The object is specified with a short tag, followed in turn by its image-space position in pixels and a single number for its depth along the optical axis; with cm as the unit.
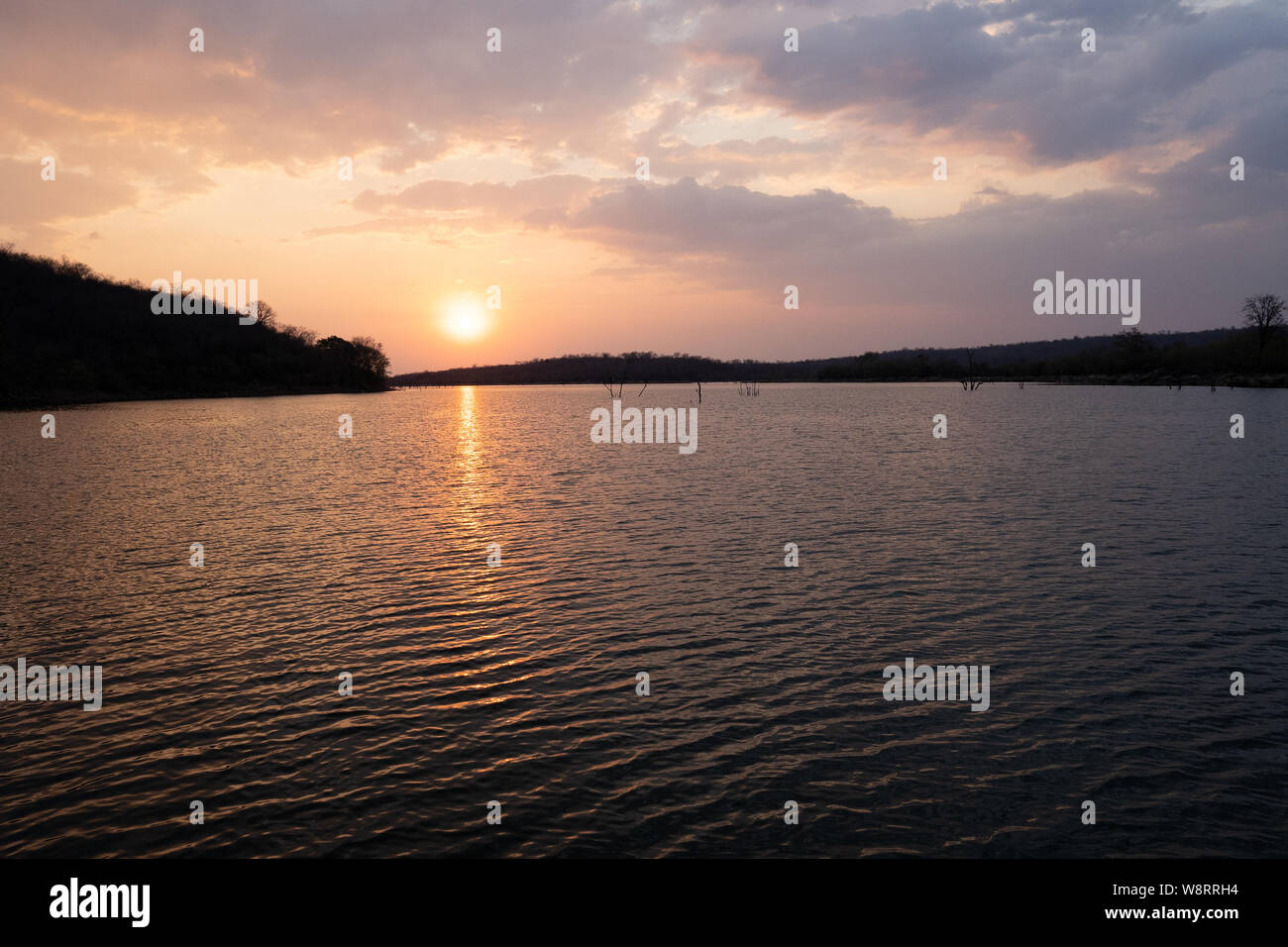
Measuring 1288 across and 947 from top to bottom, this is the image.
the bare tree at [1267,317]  17950
